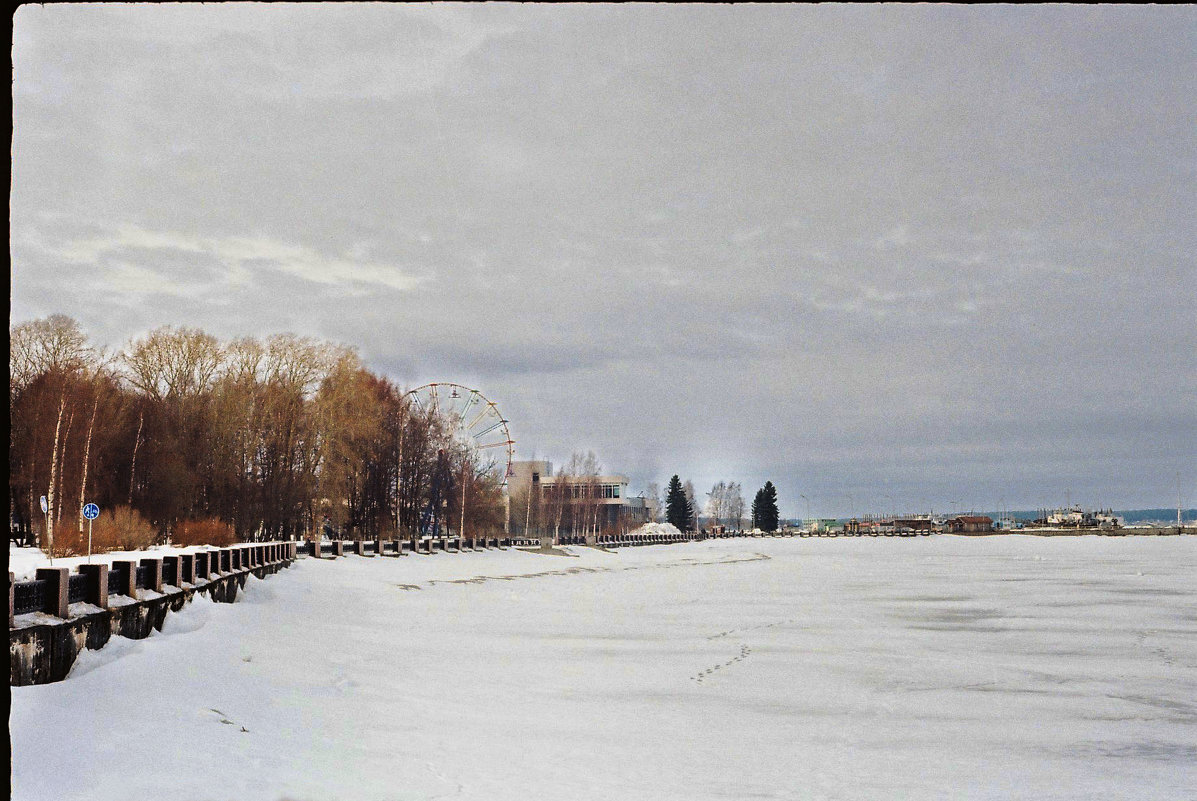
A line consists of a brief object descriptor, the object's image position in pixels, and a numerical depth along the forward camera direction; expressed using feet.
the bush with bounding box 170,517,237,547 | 151.43
